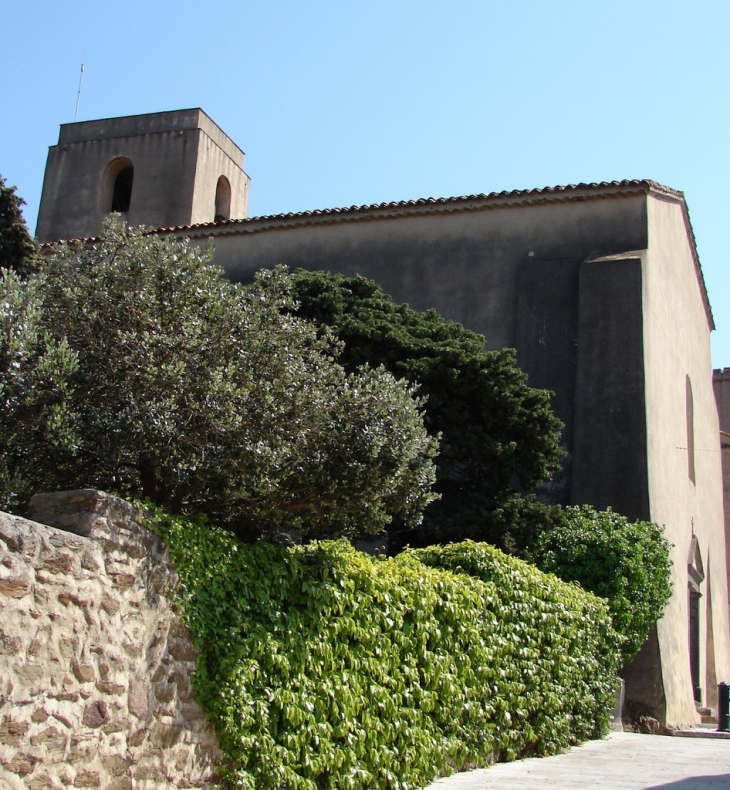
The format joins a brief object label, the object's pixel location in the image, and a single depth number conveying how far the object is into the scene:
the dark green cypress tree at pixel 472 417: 14.88
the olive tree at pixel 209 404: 7.42
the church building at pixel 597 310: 16.80
